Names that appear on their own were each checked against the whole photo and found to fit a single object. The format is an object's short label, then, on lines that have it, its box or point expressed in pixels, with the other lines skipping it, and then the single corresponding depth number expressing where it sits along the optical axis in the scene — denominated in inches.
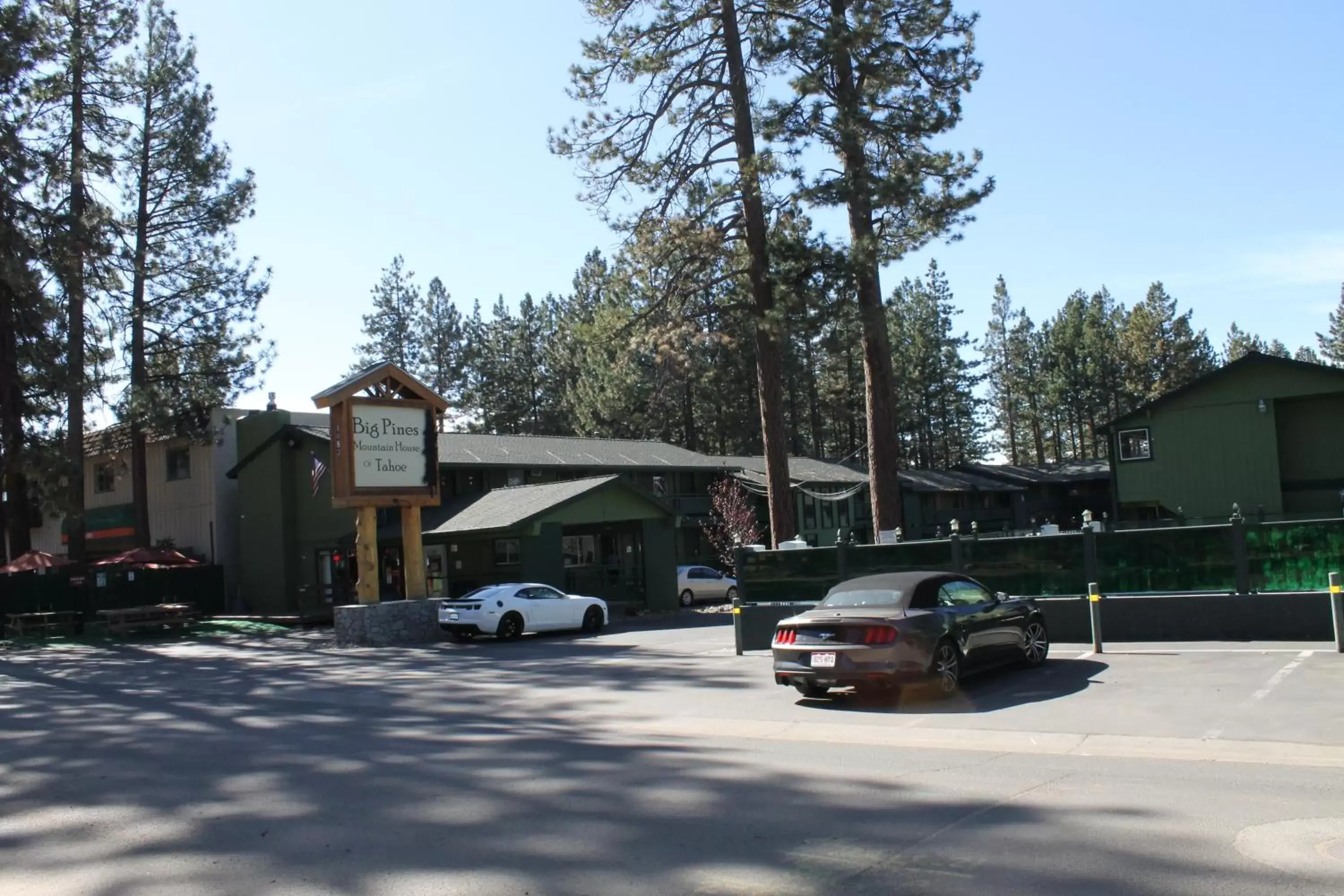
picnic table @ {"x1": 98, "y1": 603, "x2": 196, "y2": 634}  1220.5
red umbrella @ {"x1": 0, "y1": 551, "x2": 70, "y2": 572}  1320.1
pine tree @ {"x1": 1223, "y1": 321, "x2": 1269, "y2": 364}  3518.7
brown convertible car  492.4
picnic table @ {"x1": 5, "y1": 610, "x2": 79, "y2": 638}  1255.5
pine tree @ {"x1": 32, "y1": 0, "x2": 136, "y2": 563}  1192.8
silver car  1526.8
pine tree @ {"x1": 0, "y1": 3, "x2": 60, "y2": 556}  1100.5
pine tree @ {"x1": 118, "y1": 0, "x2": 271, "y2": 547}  1487.5
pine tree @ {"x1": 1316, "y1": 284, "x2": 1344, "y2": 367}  3257.9
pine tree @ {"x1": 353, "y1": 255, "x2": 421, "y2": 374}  2755.9
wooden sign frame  1008.9
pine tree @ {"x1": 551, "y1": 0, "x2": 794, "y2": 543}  956.6
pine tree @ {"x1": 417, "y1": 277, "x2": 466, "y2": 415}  2810.0
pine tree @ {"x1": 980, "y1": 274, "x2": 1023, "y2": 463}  3284.9
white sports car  1004.6
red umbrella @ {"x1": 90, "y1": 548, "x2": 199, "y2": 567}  1337.4
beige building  1619.1
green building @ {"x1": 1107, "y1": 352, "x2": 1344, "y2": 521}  1376.7
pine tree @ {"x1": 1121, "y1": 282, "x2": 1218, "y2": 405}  2797.7
